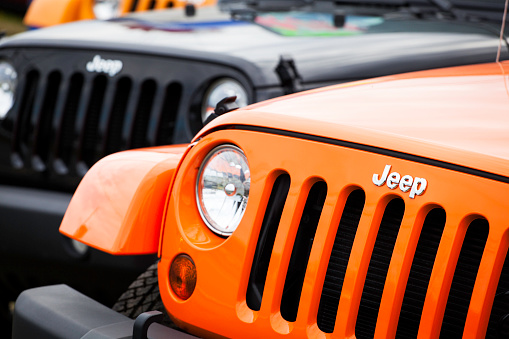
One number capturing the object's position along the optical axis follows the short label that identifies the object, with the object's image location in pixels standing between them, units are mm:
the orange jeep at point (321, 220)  2840
